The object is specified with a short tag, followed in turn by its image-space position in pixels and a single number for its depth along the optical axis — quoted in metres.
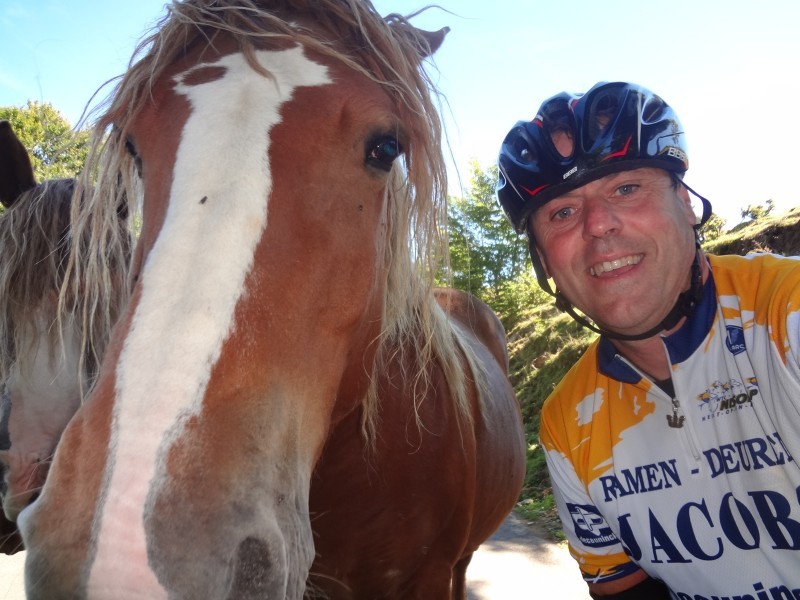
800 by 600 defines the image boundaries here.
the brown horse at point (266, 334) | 0.31
